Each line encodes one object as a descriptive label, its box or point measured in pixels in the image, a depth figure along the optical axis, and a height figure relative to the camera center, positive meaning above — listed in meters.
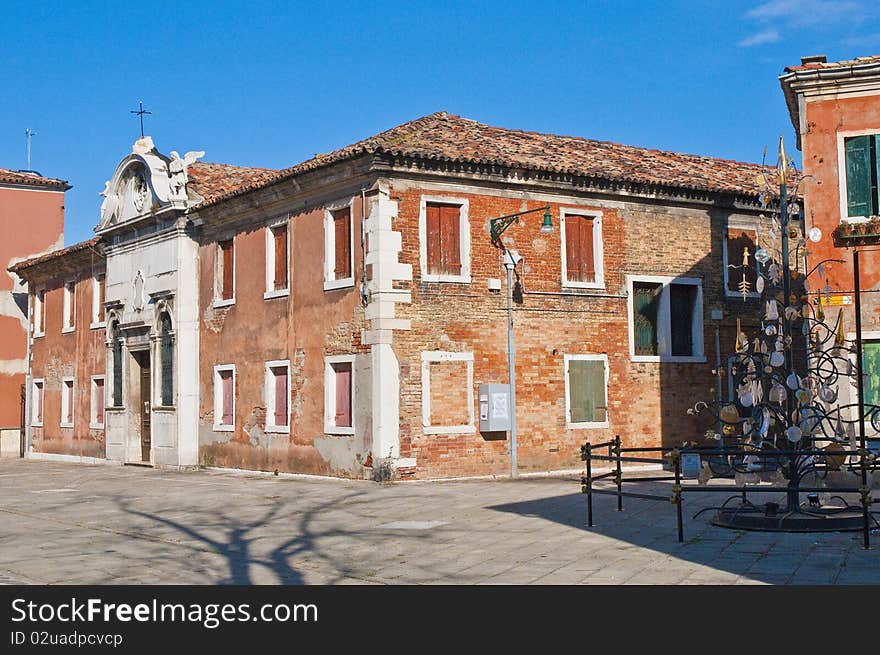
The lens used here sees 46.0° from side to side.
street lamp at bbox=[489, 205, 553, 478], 19.52 +2.31
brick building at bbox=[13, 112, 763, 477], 18.88 +1.80
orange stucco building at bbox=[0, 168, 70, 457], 34.78 +4.63
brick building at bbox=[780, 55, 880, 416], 16.20 +3.36
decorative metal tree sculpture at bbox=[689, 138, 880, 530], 10.86 -0.18
